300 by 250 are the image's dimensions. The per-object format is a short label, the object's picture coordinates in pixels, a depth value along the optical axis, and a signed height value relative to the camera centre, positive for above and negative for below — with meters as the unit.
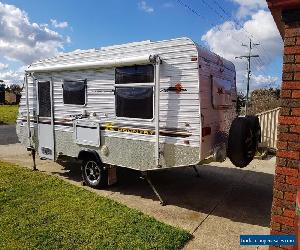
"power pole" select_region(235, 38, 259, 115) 28.92 +5.66
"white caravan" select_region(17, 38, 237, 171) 4.81 +0.10
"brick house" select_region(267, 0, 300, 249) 2.92 -0.26
